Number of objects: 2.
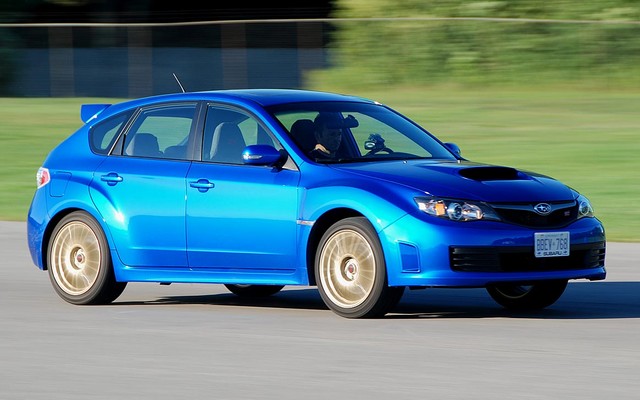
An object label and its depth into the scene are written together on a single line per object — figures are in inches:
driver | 807.1
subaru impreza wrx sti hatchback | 742.5
